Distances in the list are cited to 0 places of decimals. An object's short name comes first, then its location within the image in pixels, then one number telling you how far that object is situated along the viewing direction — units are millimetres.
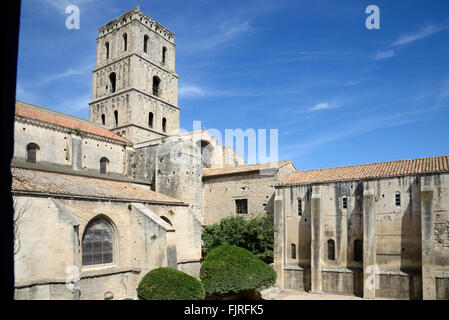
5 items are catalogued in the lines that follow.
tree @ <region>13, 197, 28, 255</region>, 13562
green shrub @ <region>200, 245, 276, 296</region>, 17953
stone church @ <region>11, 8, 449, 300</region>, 15305
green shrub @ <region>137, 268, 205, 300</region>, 15492
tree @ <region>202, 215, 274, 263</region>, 24094
